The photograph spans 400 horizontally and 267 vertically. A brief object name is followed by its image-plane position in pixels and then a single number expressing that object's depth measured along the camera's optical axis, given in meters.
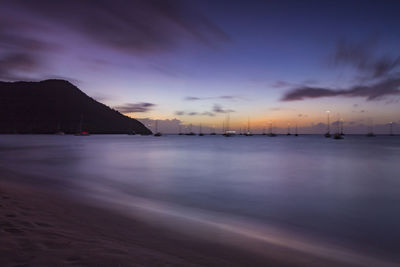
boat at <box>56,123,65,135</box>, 185.18
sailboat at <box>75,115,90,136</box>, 189.85
